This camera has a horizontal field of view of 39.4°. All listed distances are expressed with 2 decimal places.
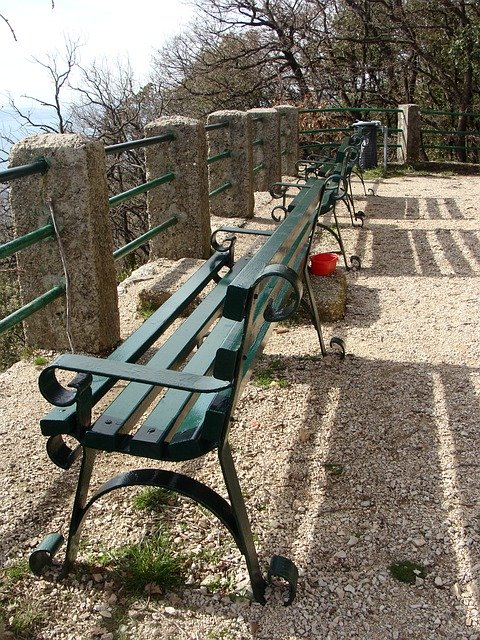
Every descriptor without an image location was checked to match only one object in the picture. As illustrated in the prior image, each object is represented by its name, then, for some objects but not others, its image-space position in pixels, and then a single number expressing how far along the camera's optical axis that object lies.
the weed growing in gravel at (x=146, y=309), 4.46
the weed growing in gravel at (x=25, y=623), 1.99
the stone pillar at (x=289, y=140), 10.64
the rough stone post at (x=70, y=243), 3.38
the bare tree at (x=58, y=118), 15.40
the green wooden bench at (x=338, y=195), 5.41
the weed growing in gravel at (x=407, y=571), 2.19
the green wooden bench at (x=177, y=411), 1.87
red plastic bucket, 4.74
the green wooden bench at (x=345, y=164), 6.39
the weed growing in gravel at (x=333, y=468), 2.76
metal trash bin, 11.20
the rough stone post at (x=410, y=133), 12.01
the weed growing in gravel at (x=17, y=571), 2.20
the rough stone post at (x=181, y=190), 5.02
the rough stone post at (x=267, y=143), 8.78
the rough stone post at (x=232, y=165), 6.93
